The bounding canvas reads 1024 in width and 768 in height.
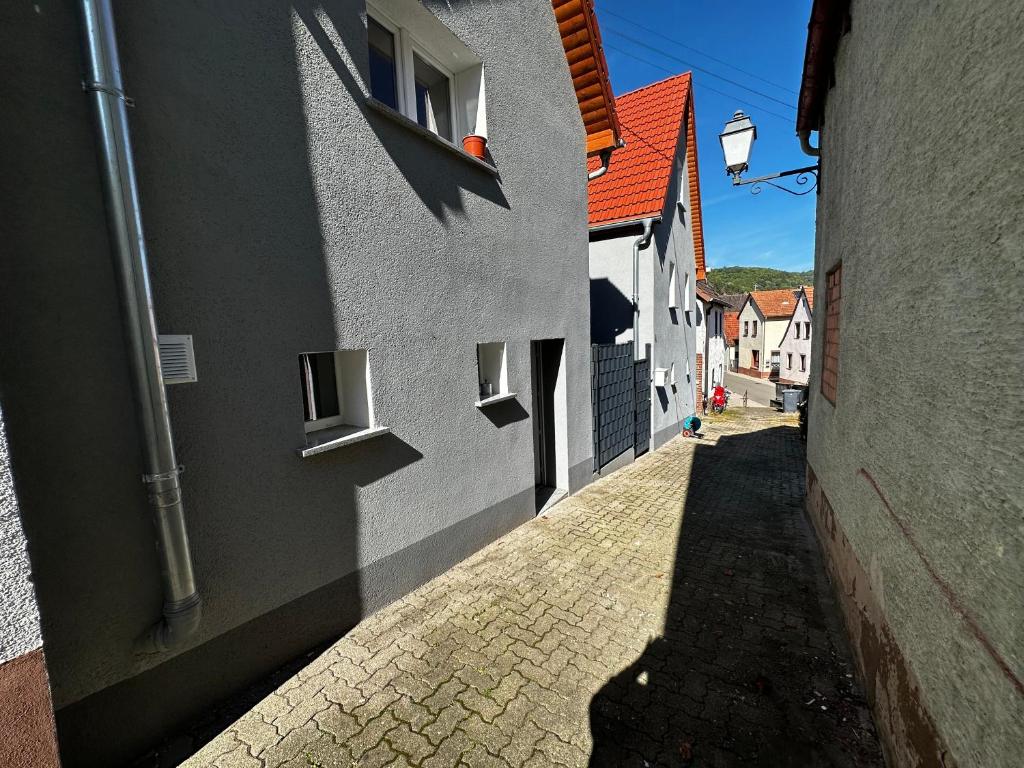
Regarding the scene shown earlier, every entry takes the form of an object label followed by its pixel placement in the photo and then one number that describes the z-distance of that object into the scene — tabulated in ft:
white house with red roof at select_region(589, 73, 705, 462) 29.48
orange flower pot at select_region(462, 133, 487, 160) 14.61
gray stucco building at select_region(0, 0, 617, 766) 6.57
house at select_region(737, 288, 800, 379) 134.05
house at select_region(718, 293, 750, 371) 147.23
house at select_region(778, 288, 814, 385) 110.11
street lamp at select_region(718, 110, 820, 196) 19.10
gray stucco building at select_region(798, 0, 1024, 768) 4.31
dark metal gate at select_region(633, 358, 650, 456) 30.27
